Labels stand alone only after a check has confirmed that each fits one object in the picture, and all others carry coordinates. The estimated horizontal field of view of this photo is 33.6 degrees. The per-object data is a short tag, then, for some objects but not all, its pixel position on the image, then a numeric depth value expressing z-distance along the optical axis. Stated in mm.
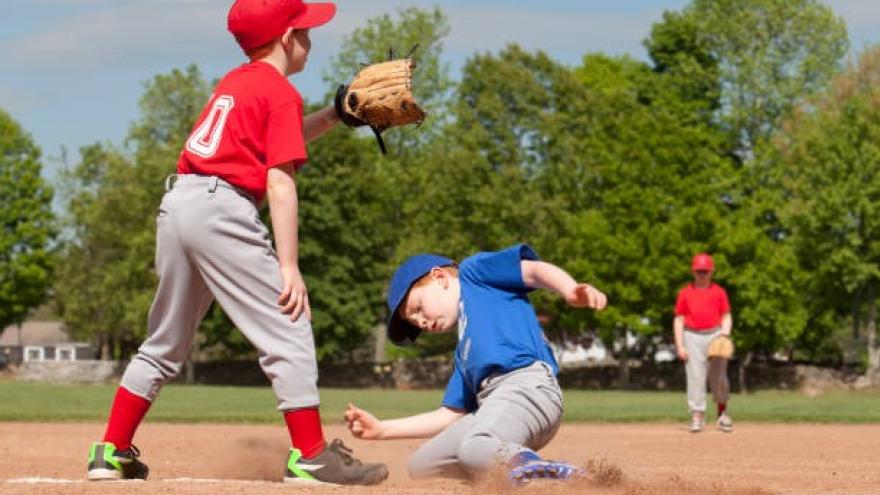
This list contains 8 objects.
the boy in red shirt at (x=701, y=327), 15883
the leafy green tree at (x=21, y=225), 60406
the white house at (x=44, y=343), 97812
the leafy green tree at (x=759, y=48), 57469
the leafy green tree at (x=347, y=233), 50531
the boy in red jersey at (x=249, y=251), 6352
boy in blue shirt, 6199
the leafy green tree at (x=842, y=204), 44344
